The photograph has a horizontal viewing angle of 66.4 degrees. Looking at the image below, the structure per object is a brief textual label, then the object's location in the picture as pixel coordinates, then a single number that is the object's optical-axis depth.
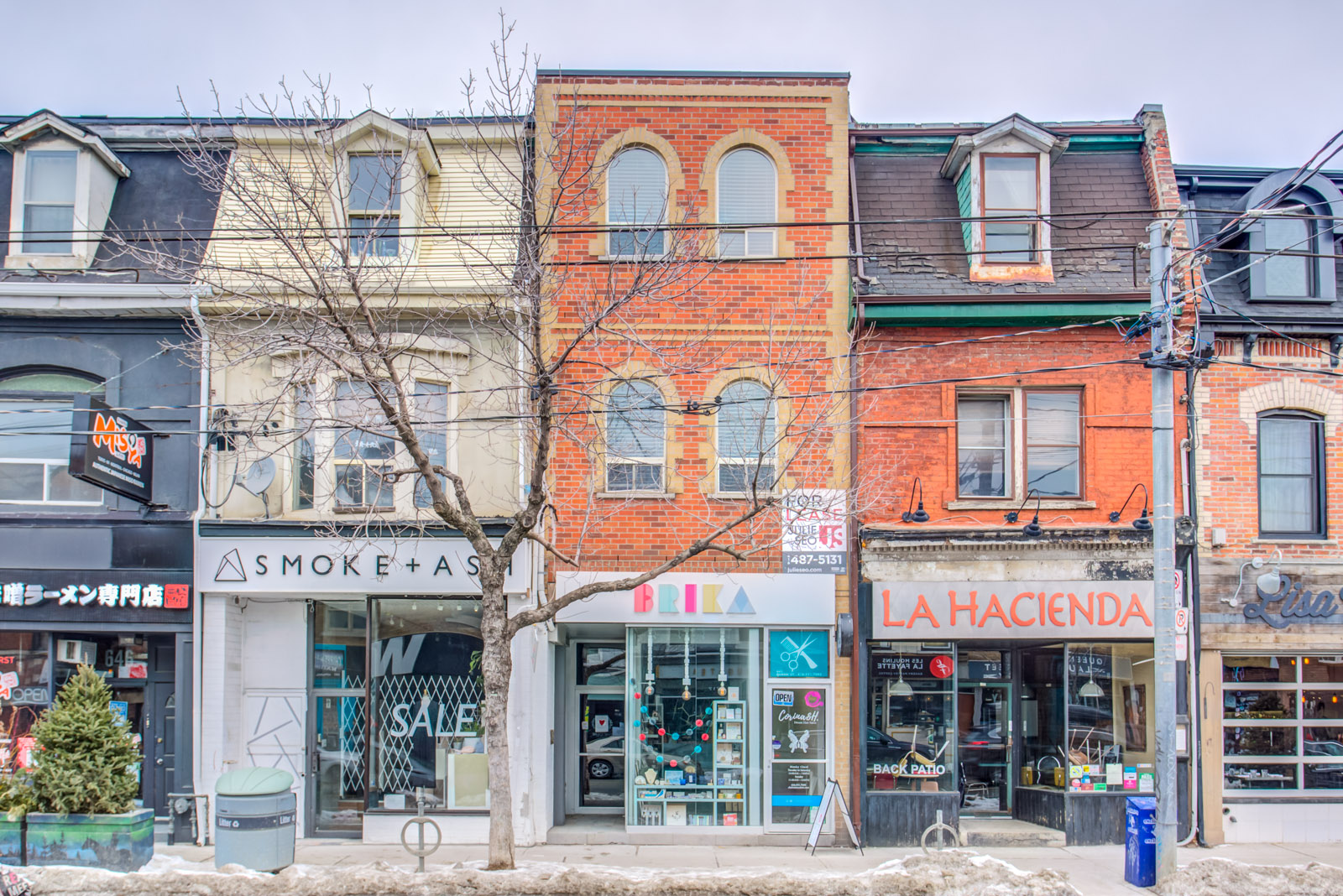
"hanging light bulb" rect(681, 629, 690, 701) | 13.39
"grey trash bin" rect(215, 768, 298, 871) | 10.71
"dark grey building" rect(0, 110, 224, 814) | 12.85
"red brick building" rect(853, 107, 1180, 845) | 13.01
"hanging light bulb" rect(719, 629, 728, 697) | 13.38
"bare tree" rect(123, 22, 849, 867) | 12.81
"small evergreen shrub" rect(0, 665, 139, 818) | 10.81
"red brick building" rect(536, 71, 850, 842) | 13.18
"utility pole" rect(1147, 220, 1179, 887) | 10.56
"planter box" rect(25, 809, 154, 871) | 10.80
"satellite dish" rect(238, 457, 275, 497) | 12.95
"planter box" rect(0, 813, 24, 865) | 10.84
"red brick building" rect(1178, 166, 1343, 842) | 13.22
